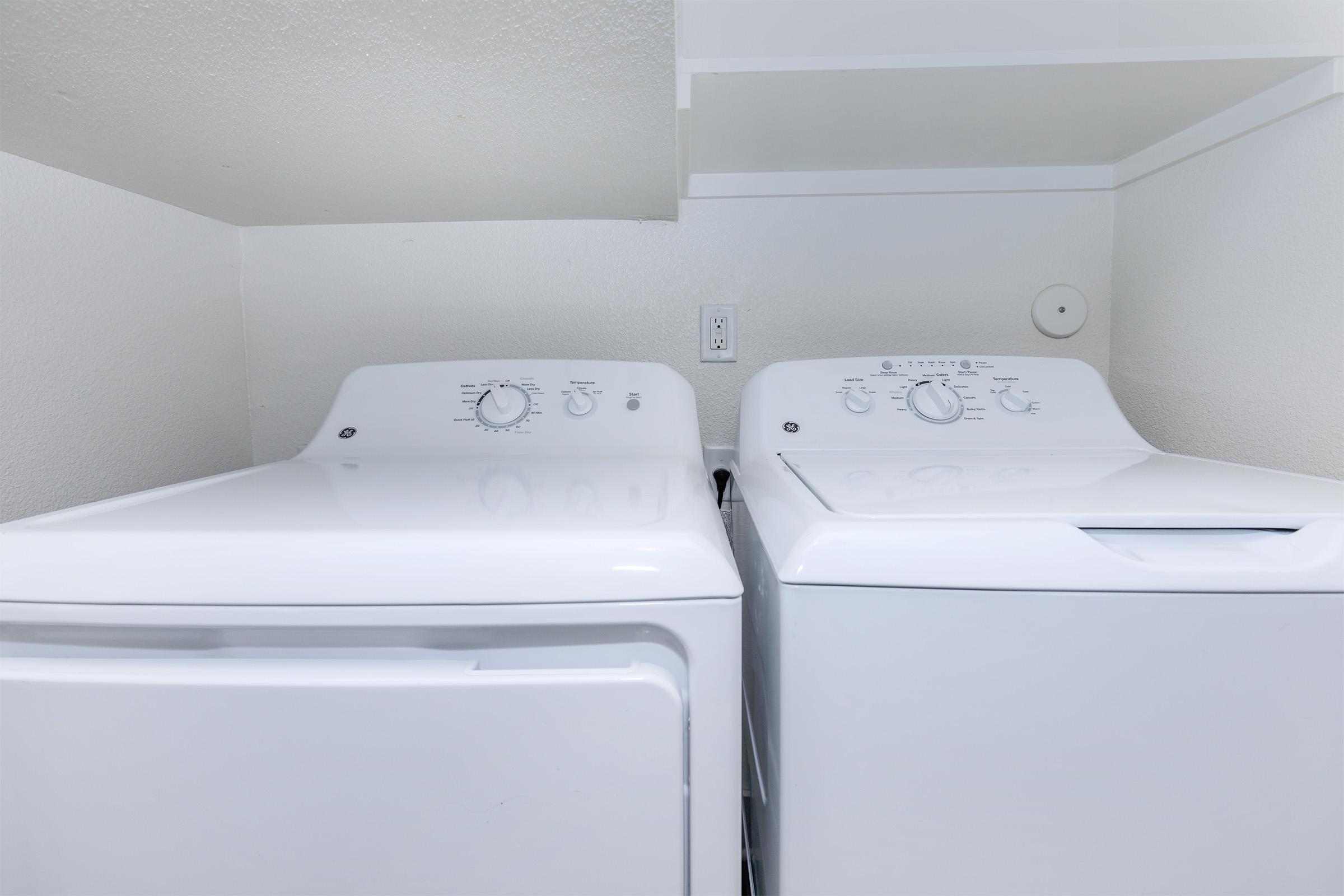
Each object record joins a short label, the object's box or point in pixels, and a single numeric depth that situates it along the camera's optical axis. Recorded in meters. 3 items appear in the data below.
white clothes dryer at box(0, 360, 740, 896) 0.49
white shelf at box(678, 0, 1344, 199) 0.88
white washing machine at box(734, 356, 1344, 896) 0.50
